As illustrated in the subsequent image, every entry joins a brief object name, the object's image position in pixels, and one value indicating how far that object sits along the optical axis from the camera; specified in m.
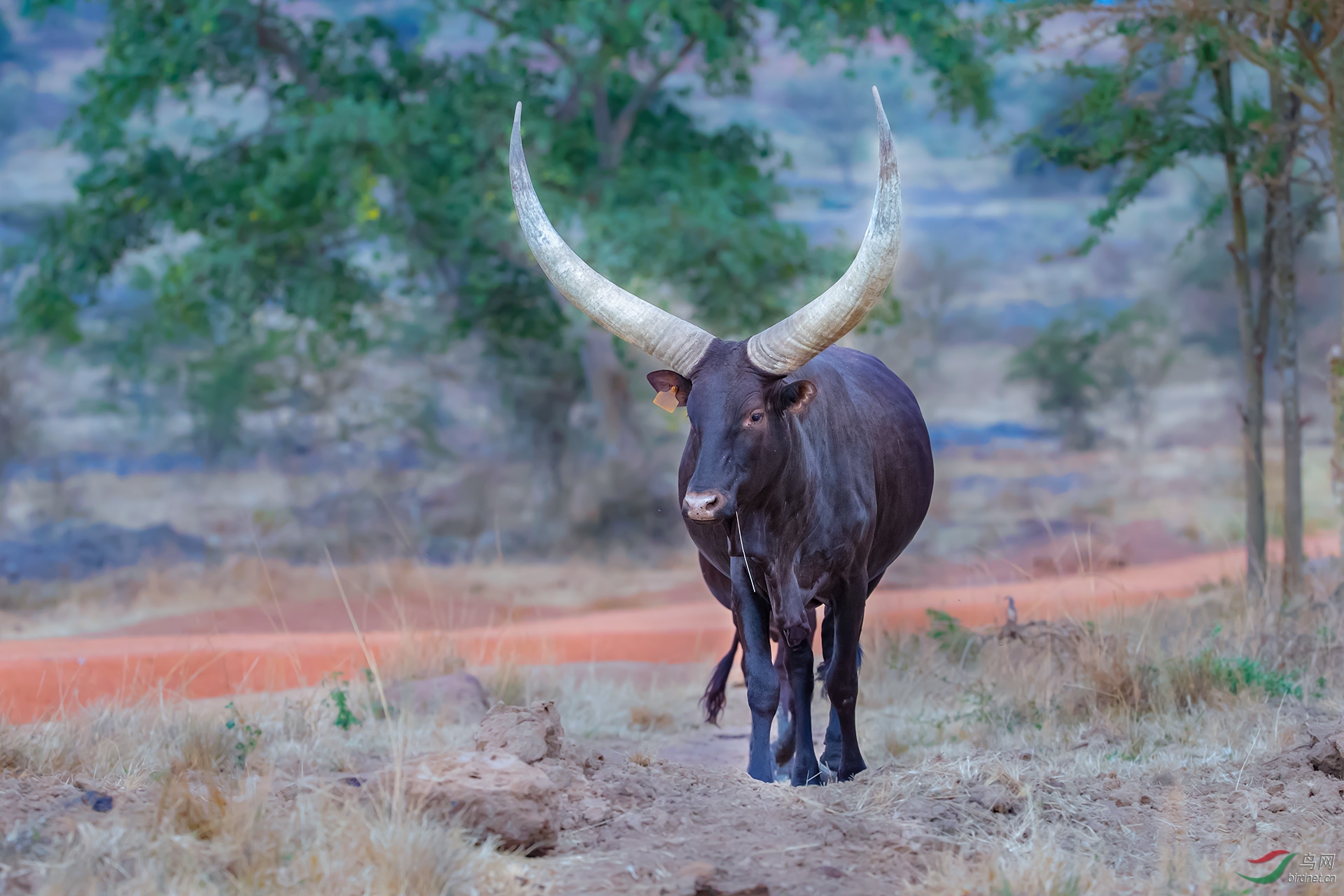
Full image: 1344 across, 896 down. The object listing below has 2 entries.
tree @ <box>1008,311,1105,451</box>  62.25
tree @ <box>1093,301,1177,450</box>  63.72
